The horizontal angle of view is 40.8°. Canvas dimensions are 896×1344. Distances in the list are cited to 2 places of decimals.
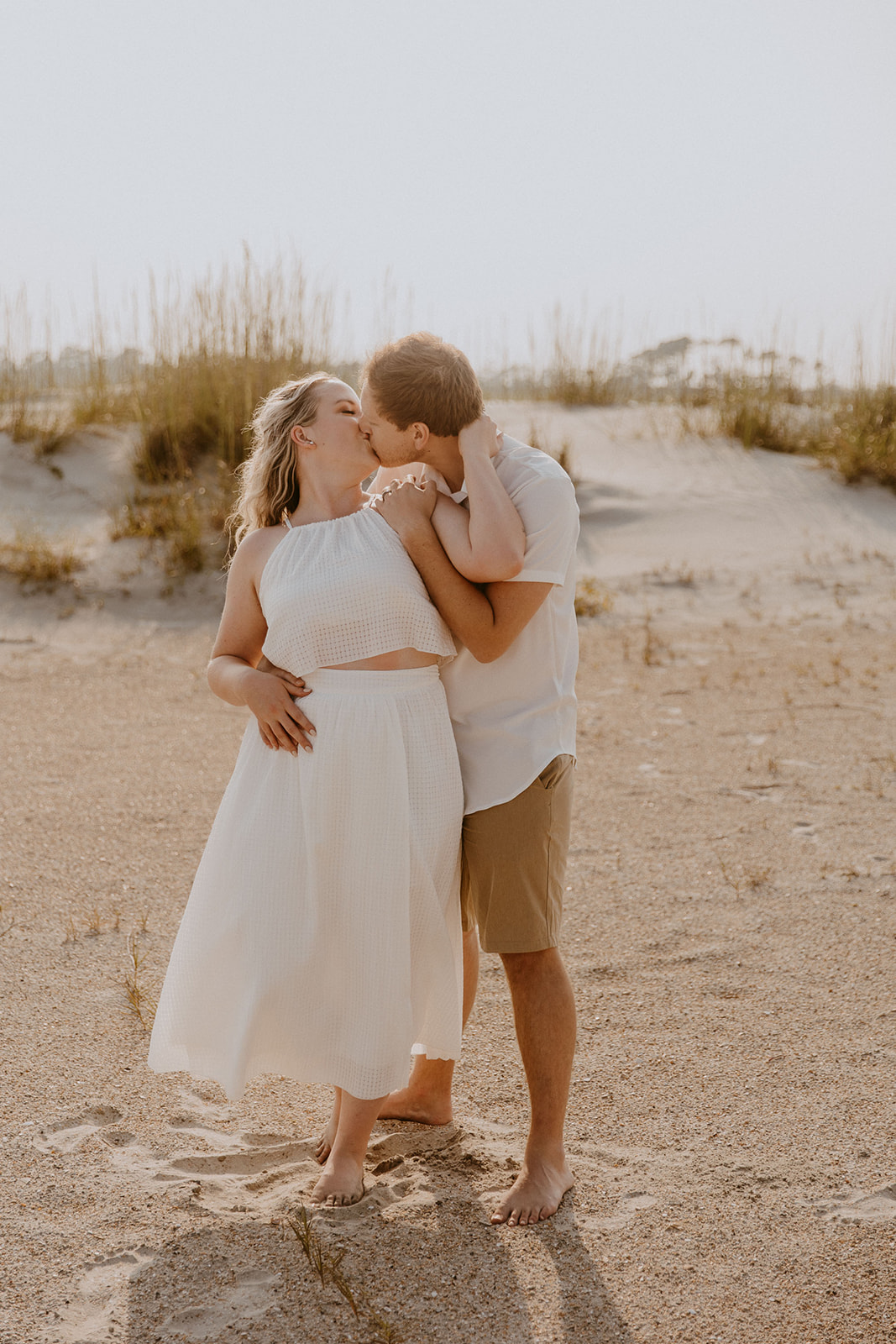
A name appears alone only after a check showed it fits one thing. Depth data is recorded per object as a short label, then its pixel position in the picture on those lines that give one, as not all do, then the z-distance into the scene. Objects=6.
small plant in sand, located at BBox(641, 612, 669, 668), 7.82
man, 2.43
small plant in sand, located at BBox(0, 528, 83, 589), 8.88
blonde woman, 2.49
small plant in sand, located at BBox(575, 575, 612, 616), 8.99
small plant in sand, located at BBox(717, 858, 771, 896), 4.40
